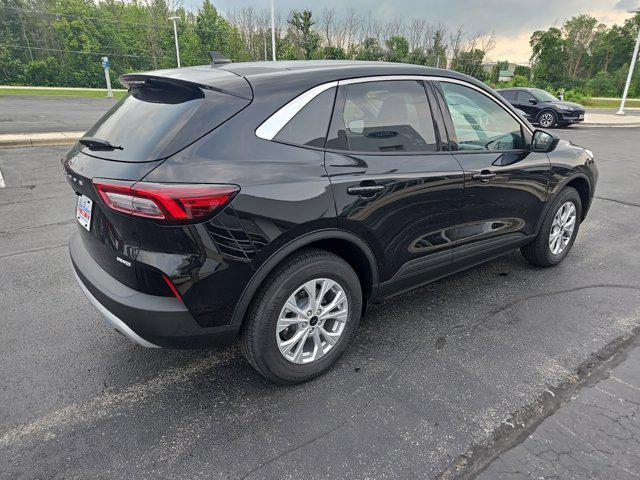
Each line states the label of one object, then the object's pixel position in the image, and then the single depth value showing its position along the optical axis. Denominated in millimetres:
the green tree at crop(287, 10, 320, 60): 40156
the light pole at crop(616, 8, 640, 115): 22719
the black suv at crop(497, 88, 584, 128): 18125
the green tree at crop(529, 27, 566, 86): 39938
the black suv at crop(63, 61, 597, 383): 2070
